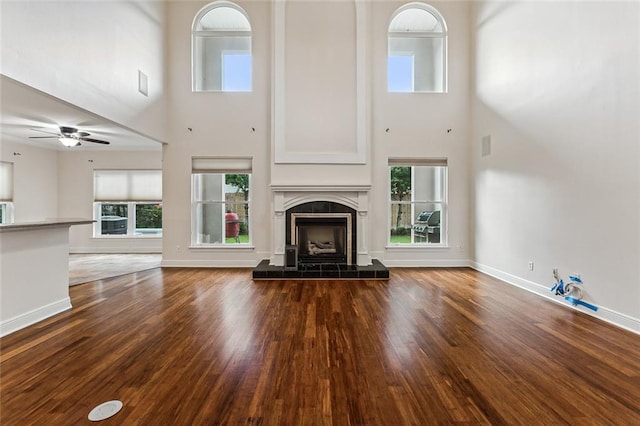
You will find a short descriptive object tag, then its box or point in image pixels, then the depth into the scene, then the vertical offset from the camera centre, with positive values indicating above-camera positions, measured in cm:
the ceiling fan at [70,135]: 508 +135
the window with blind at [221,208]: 593 +11
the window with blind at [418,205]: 596 +17
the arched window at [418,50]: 592 +318
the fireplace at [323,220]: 540 -12
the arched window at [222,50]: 588 +316
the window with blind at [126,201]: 762 +32
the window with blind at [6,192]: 664 +48
